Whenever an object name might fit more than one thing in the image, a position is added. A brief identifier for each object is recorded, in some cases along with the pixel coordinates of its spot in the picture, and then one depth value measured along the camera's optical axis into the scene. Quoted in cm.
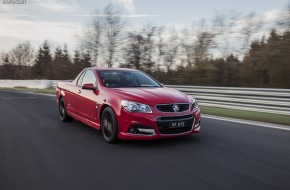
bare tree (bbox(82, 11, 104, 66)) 3344
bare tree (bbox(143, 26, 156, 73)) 2608
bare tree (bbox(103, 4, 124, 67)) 3106
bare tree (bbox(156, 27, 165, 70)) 2542
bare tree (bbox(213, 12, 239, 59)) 1865
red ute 564
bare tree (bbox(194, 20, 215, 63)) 1938
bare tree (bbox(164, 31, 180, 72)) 2361
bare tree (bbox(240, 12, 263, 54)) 1739
